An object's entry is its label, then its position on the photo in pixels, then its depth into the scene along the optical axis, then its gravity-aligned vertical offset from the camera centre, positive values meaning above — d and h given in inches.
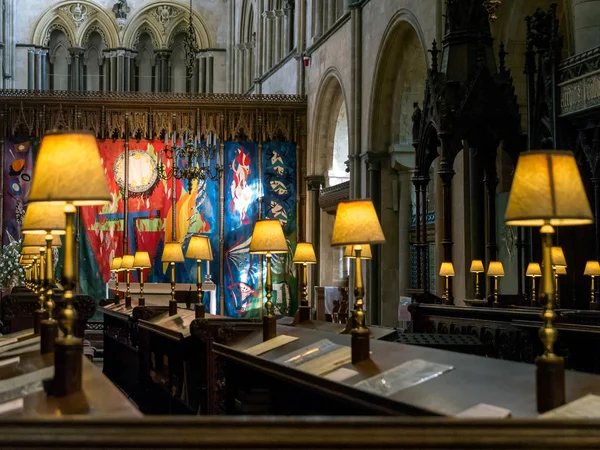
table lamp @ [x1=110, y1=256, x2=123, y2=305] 622.4 -6.0
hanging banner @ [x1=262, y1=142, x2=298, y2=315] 876.0 +43.2
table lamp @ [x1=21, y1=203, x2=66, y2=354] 192.9 +5.7
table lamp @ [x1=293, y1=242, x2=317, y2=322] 355.9 -2.0
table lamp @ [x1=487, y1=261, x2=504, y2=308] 416.2 -7.1
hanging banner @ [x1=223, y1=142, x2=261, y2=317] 879.7 +22.7
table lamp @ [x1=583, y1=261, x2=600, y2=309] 363.9 -6.1
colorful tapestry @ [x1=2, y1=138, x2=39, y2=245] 856.9 +61.6
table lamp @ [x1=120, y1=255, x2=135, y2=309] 567.1 -4.4
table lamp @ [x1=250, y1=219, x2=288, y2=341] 299.9 +4.4
